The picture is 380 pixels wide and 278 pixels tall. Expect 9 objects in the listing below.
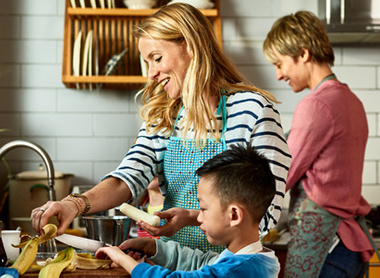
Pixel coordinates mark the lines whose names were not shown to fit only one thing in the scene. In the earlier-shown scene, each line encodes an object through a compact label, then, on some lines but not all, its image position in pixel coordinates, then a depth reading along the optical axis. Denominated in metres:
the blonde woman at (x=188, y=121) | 1.59
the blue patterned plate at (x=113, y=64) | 3.33
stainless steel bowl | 1.47
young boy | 1.27
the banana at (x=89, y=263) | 1.26
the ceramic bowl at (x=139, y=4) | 3.37
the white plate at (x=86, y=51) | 3.31
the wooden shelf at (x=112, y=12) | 3.32
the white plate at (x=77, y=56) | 3.31
